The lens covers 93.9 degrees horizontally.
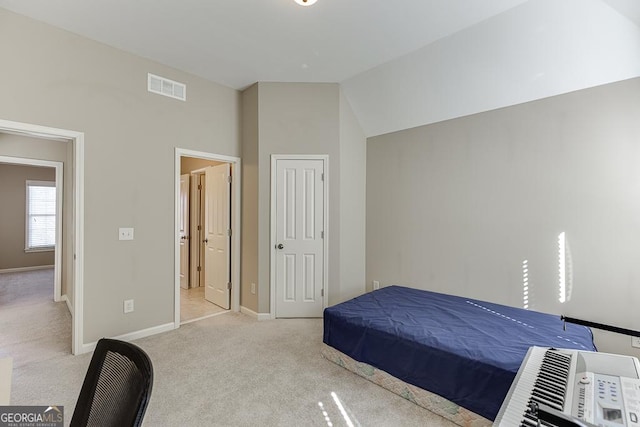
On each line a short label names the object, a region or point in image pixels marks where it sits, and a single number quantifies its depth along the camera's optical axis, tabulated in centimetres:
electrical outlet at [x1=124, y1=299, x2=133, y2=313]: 304
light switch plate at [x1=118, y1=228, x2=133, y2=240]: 300
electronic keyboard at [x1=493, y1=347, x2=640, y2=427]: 73
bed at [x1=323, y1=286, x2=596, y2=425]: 179
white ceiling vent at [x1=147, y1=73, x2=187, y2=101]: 321
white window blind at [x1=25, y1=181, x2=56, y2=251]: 681
